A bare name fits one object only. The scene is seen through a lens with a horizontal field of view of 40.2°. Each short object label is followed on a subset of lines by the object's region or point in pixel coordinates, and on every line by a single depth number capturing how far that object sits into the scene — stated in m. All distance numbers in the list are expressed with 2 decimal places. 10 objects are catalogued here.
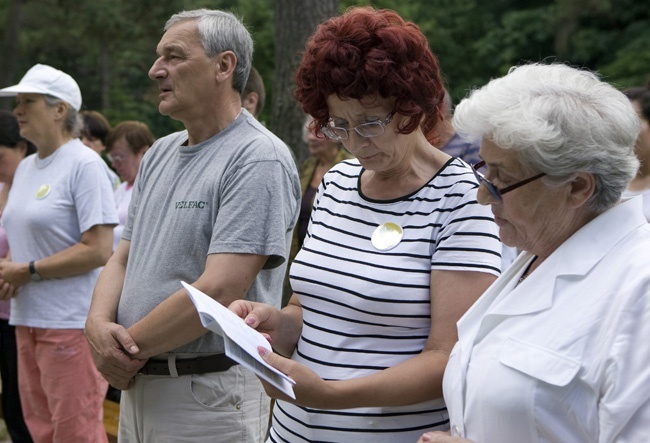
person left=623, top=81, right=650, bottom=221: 4.08
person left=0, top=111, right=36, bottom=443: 5.16
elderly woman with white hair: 1.77
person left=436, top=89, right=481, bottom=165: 4.81
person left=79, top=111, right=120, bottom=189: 7.23
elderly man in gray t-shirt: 2.90
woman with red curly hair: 2.29
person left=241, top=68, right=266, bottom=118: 4.87
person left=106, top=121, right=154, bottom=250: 6.44
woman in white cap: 4.35
